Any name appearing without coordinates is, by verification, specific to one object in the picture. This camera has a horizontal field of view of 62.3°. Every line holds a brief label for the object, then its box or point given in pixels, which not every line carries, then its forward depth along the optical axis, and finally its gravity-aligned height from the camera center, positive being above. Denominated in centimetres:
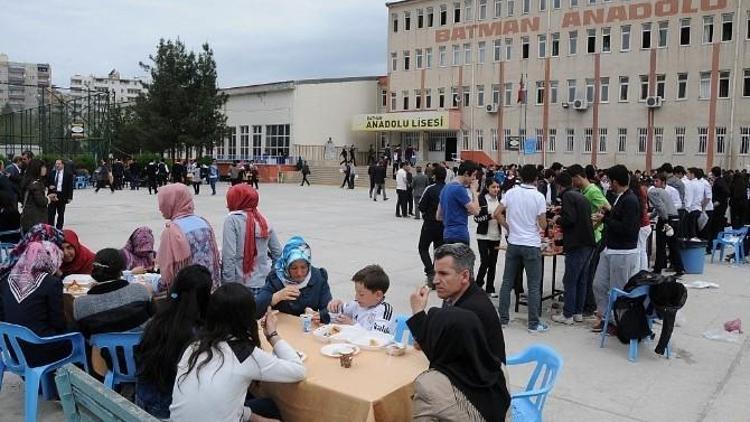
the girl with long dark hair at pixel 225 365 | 292 -97
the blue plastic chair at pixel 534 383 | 360 -127
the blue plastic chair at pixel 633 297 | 602 -140
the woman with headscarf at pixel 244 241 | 518 -65
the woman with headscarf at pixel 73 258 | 580 -92
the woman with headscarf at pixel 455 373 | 272 -92
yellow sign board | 4281 +325
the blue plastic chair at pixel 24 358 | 402 -134
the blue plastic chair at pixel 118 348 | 407 -124
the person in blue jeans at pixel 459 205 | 786 -47
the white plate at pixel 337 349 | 366 -110
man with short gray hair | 311 -64
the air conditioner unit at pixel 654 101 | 3450 +390
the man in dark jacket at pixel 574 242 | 686 -80
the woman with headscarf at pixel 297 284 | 468 -91
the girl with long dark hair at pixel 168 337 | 322 -91
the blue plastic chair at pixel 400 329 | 469 -123
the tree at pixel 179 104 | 4100 +392
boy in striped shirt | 456 -105
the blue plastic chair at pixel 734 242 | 1187 -132
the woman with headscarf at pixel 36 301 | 412 -94
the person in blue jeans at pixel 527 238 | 675 -75
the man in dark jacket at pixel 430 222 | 897 -79
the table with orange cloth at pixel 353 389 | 306 -113
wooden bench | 218 -89
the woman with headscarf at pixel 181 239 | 469 -58
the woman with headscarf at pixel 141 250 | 633 -91
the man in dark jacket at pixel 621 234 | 674 -69
